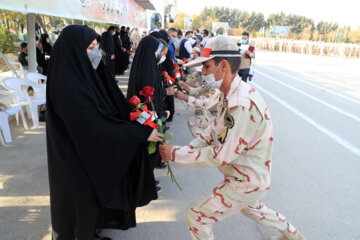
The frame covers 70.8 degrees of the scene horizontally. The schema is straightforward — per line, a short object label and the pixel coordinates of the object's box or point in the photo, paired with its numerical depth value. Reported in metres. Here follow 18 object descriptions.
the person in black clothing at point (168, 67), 5.83
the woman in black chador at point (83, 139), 1.81
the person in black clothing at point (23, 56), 7.66
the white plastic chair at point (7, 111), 4.62
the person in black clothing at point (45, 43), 9.52
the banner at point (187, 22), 43.03
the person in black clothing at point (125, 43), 13.19
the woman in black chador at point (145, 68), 3.64
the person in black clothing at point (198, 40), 13.72
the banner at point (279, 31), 63.38
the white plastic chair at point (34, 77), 5.97
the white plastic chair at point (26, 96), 5.24
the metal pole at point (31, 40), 6.35
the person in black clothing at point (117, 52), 11.98
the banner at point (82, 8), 3.83
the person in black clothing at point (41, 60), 8.21
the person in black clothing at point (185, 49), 11.10
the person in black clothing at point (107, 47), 9.77
